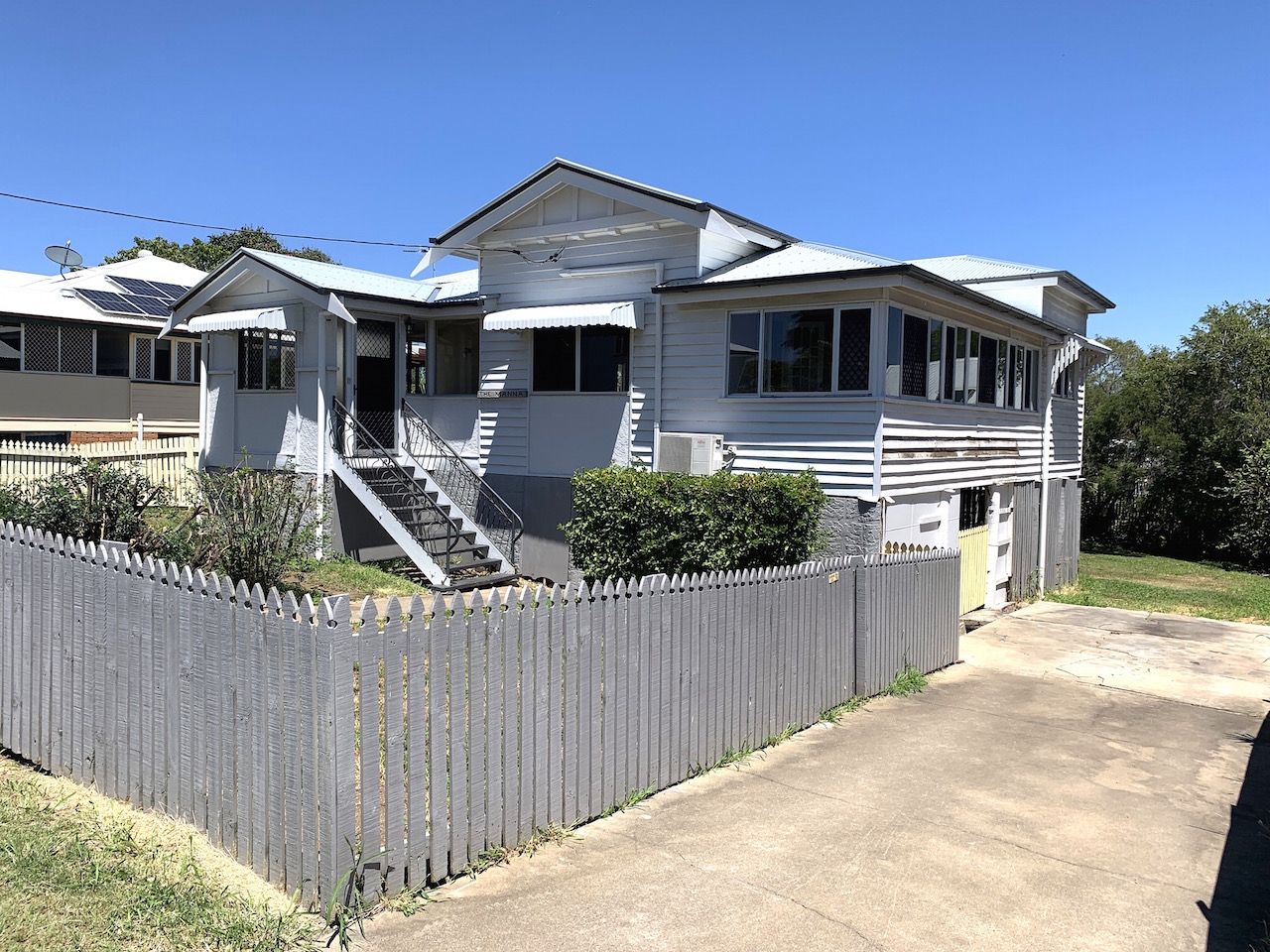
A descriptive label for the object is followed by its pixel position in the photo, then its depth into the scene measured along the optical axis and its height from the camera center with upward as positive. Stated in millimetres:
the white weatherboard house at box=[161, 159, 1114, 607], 12609 +897
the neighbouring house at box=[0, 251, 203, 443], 23031 +1609
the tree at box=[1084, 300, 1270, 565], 26062 +48
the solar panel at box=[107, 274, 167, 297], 26297 +3774
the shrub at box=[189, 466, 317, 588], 10938 -1156
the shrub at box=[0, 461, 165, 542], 11031 -923
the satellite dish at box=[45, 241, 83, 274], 28906 +4967
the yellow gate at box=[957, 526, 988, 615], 15094 -1957
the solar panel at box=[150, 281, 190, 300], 26719 +3841
